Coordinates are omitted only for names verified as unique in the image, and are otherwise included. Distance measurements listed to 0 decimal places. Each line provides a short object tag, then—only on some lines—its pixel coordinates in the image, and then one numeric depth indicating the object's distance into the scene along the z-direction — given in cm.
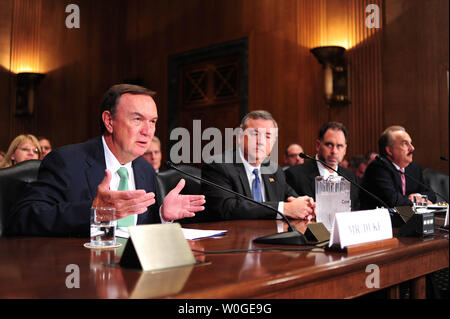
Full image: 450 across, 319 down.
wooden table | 75
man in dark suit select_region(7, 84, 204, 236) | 152
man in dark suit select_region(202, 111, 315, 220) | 239
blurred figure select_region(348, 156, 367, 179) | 518
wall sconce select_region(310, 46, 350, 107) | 555
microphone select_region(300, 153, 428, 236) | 150
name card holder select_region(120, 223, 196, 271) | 91
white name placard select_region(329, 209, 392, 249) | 115
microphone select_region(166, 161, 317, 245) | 128
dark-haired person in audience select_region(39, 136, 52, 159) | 519
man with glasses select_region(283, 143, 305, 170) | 529
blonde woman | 399
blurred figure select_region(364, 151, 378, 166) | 514
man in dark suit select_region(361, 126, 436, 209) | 332
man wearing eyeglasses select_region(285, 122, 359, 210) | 337
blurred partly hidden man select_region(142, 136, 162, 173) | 450
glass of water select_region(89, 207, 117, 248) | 125
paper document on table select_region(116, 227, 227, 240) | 143
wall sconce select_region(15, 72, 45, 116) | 719
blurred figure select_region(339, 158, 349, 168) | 518
